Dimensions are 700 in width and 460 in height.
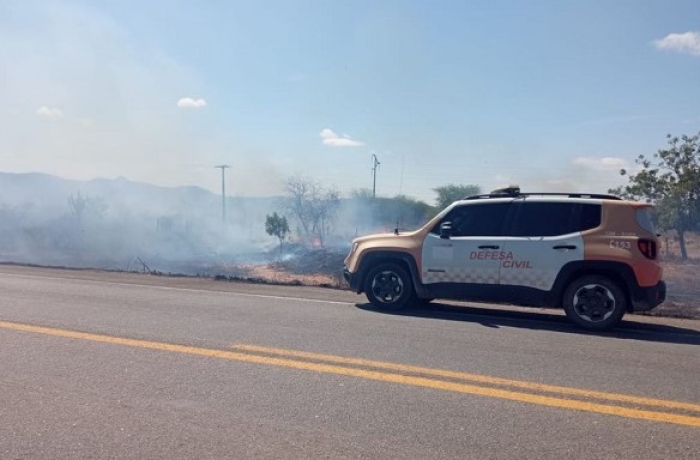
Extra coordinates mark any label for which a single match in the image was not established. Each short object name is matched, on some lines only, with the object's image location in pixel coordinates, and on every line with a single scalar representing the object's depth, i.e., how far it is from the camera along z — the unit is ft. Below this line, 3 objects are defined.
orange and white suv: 28.37
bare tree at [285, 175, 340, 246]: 174.40
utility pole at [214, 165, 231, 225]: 215.35
